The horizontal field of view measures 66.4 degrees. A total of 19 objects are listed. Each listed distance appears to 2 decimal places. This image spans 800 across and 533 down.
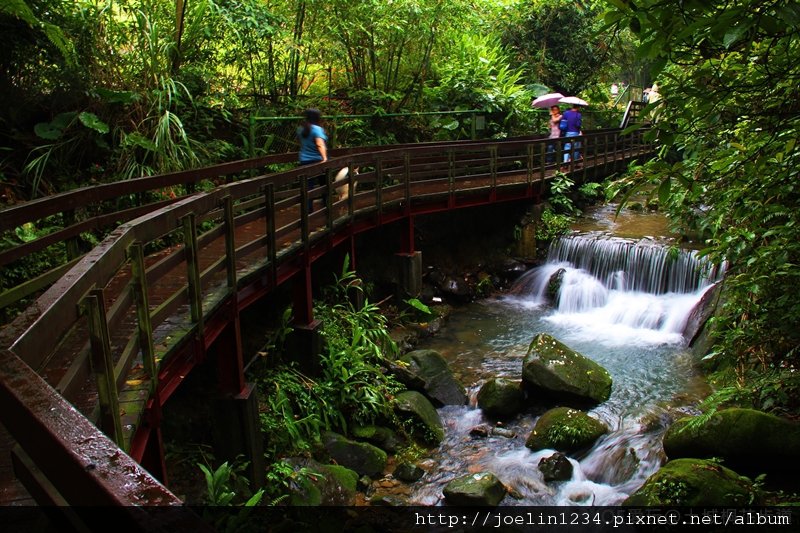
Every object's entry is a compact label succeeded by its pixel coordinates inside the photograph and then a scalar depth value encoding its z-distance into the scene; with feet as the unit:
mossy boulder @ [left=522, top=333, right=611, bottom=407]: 26.71
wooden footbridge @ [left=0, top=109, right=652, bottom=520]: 4.06
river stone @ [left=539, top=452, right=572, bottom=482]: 22.15
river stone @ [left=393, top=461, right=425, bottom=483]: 22.15
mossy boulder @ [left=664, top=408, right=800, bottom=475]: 18.16
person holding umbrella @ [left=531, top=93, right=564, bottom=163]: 53.42
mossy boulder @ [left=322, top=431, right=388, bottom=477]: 22.33
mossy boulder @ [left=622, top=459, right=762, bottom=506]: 16.75
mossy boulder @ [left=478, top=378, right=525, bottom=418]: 26.61
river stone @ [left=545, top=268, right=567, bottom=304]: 41.60
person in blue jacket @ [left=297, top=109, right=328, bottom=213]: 29.35
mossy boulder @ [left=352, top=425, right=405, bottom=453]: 24.07
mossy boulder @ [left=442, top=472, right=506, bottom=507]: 20.10
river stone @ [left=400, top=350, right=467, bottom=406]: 27.94
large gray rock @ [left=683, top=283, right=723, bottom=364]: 30.50
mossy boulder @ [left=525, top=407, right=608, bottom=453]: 23.85
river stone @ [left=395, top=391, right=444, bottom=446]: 24.94
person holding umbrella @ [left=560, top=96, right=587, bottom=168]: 53.79
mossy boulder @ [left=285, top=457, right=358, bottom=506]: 19.40
